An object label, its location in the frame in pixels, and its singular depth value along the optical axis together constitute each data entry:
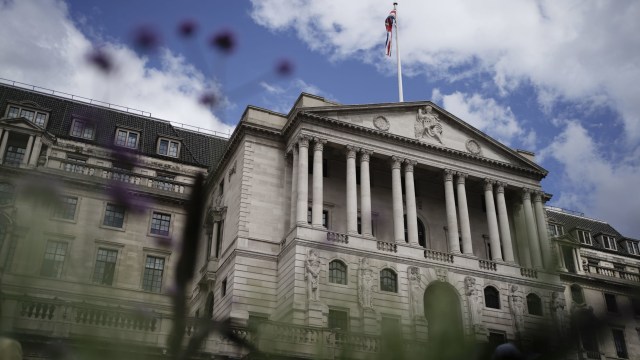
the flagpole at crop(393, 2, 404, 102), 58.16
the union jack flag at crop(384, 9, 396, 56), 61.25
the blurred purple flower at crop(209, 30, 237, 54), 5.53
